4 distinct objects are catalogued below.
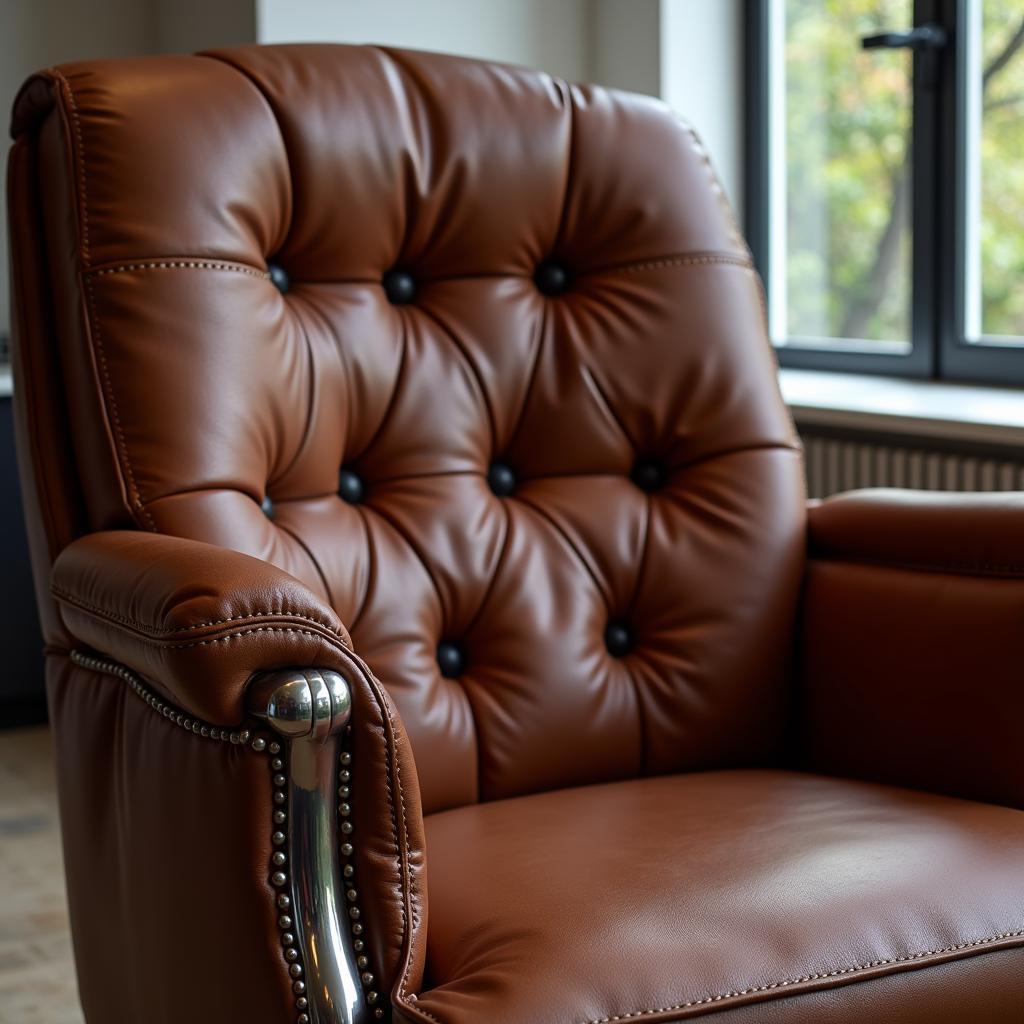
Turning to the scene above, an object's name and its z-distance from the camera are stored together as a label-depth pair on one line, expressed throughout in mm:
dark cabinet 2676
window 2398
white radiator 1993
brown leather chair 899
